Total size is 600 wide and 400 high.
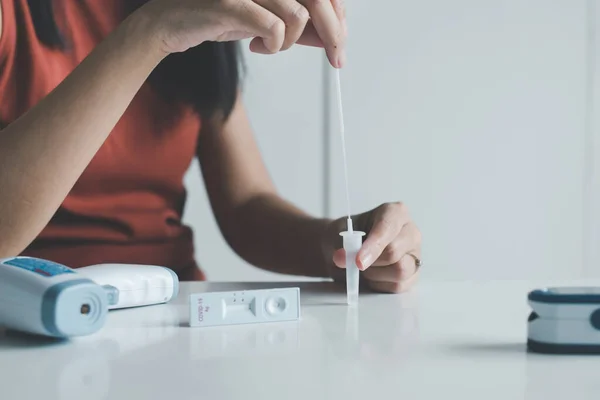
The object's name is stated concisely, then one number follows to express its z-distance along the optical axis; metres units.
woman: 0.70
